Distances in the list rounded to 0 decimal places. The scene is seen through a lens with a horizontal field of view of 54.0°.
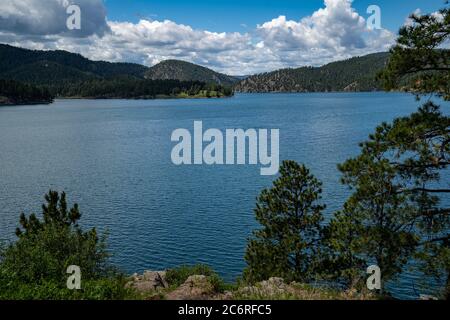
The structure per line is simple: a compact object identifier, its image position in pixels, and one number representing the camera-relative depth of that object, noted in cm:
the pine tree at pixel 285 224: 3278
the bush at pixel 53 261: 1712
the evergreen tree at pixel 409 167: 2034
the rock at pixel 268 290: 1689
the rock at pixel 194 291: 2058
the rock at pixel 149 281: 2849
